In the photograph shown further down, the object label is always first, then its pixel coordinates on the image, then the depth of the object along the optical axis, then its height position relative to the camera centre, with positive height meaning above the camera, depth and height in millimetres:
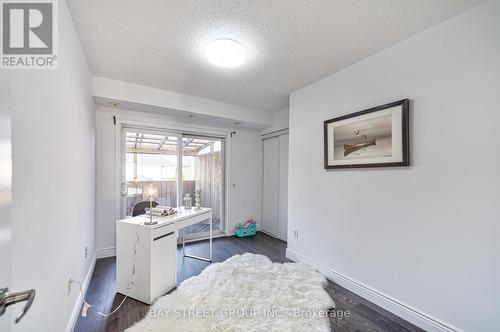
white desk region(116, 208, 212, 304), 2027 -901
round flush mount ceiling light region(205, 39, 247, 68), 1922 +1087
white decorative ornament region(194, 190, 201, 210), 2959 -455
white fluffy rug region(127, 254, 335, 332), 1715 -1276
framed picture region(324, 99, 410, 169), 1895 +307
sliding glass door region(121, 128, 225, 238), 3402 -22
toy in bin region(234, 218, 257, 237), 4152 -1210
